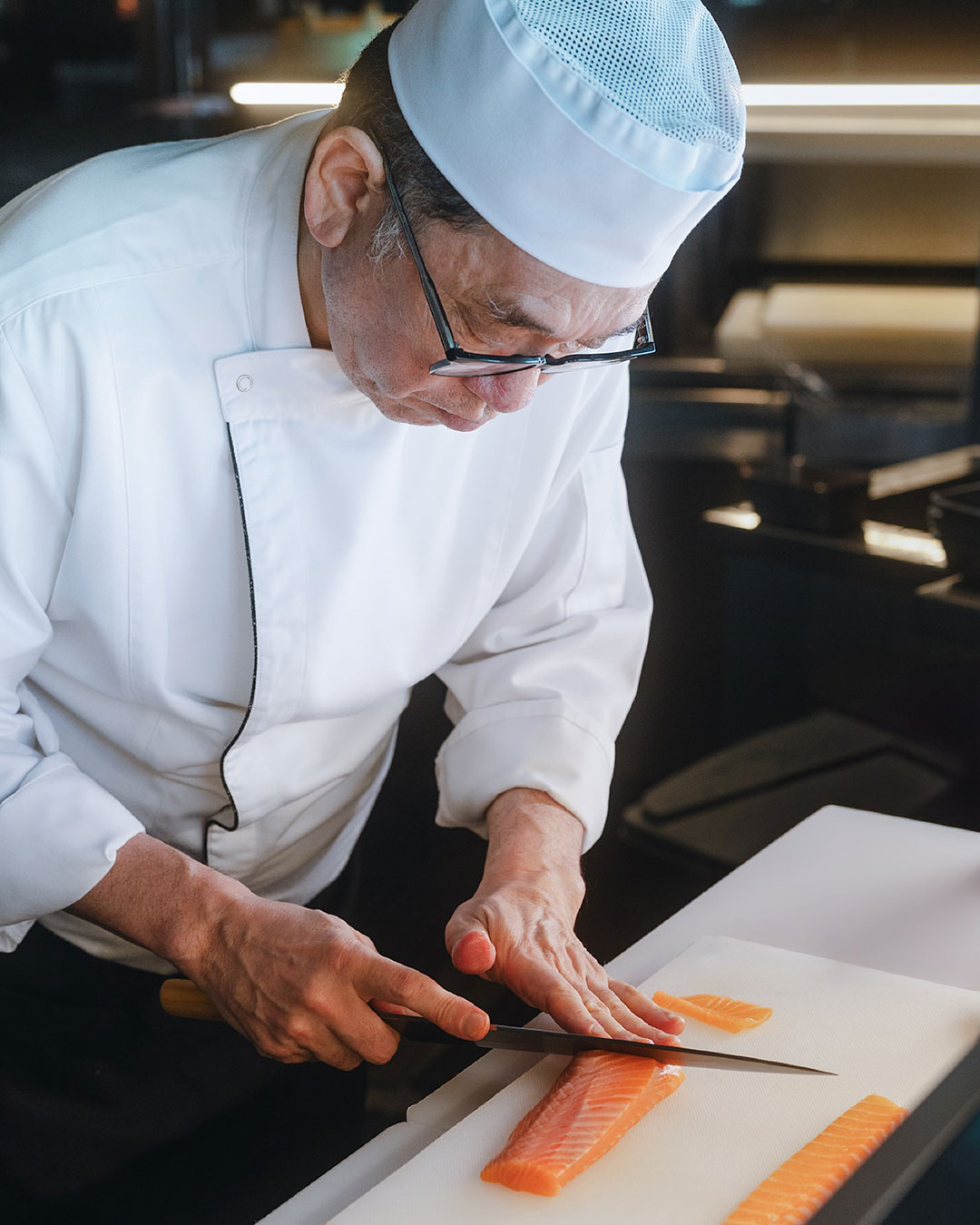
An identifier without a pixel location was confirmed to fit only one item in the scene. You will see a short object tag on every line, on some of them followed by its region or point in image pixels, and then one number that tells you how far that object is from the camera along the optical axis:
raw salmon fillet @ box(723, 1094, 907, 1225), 0.87
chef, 1.02
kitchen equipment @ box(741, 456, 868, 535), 2.44
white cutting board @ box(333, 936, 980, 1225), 0.90
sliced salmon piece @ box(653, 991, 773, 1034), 1.09
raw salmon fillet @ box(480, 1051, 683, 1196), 0.91
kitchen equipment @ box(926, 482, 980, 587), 2.14
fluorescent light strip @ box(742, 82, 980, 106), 2.17
